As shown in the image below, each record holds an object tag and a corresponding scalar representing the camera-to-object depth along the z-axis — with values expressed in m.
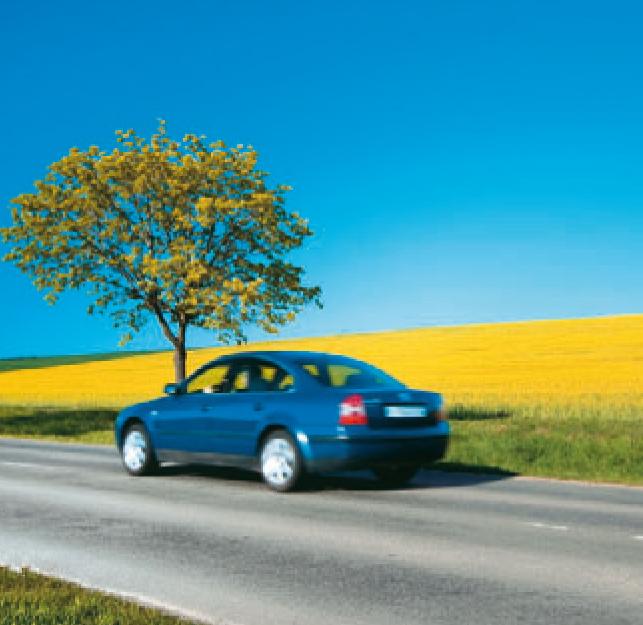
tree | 29.31
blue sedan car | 11.63
